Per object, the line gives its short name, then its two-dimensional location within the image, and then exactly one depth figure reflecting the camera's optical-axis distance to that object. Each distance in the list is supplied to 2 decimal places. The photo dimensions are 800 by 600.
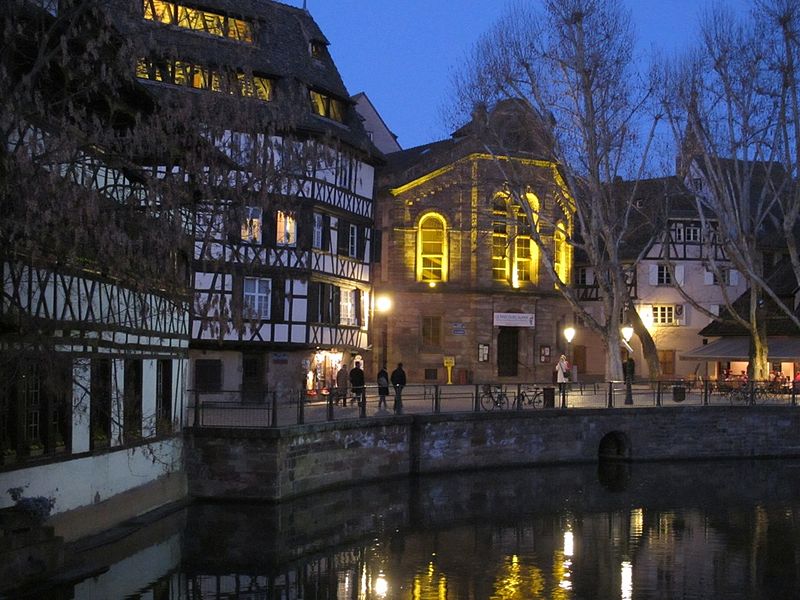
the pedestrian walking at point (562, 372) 37.66
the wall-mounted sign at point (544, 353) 48.25
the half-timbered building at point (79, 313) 11.80
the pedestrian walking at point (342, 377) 32.45
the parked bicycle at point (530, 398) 32.88
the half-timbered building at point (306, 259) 34.53
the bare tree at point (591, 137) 35.44
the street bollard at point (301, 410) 25.03
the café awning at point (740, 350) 44.16
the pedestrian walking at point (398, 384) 29.45
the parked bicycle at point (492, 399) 32.25
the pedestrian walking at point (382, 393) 29.94
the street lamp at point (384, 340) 46.35
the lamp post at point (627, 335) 40.09
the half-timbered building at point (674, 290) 55.66
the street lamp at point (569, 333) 46.62
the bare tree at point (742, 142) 32.59
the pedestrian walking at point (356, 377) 31.23
